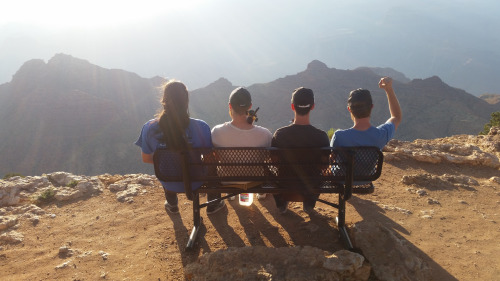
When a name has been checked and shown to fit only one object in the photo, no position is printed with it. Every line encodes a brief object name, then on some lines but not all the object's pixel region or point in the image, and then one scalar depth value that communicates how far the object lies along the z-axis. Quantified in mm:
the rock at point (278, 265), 2598
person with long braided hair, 3424
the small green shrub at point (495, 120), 21023
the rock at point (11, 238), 4457
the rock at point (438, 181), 6070
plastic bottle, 4644
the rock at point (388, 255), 2891
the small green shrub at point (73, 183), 6496
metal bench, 3158
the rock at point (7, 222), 4847
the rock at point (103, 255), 3857
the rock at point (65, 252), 3996
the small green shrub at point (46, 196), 5901
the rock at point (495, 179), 6277
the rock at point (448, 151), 7375
